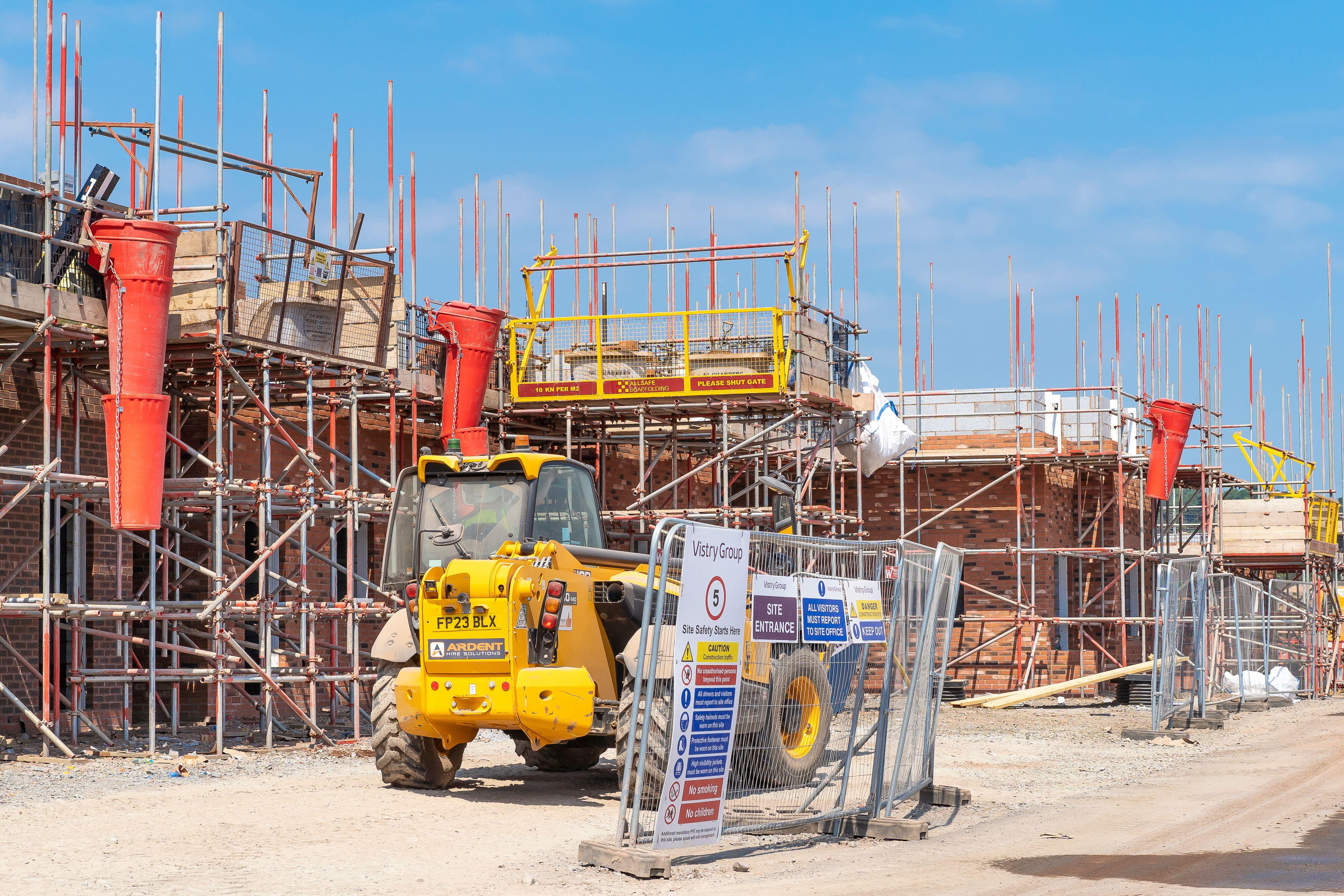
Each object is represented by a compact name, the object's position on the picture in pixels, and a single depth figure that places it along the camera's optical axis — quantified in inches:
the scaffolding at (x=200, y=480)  574.6
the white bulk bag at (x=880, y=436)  989.8
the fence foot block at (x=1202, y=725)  820.6
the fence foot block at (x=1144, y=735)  760.3
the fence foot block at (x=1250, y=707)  981.8
